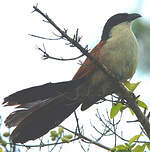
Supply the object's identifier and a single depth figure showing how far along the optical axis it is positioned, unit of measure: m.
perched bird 6.50
